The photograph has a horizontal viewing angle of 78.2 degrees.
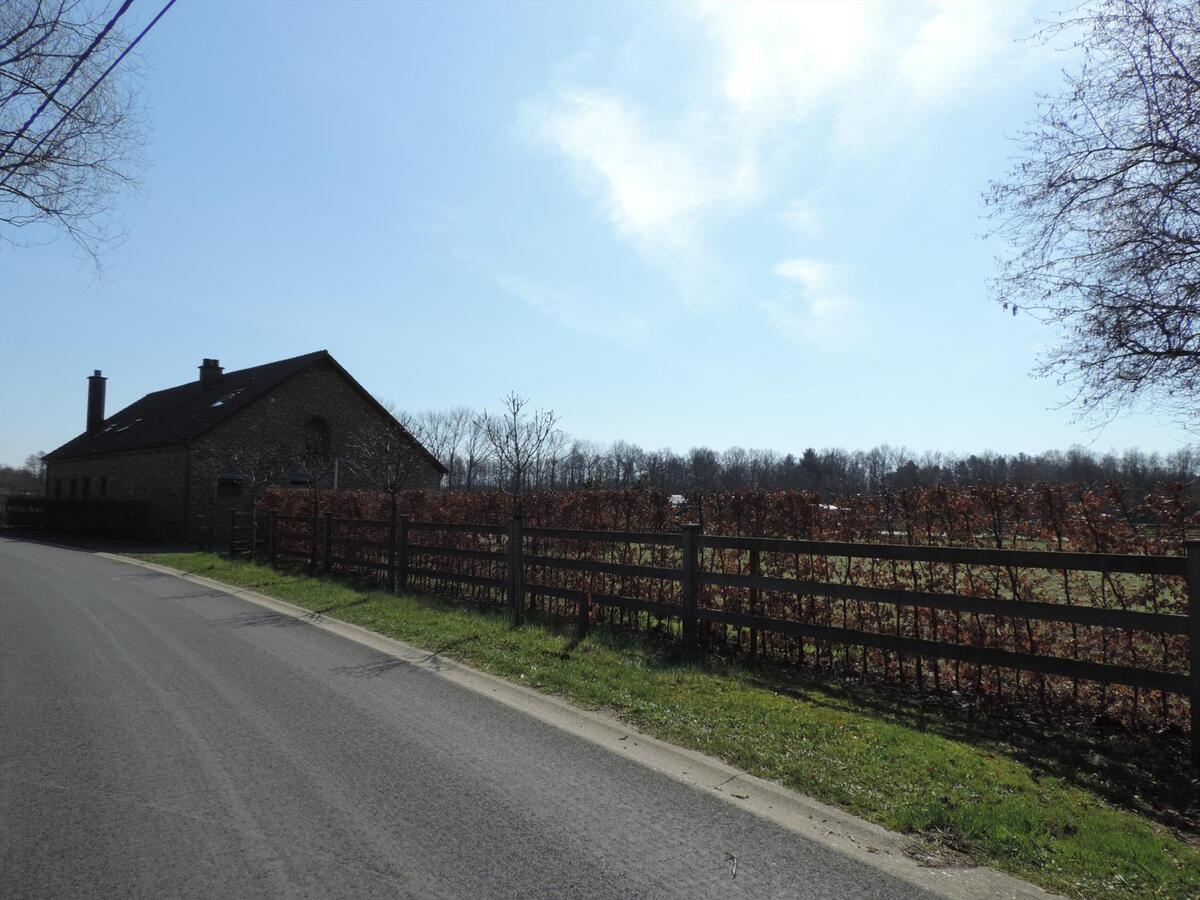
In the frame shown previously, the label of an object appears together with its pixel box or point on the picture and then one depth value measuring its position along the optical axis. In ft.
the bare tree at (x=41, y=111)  26.68
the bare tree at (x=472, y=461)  211.39
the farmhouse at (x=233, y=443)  97.66
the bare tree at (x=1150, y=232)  25.68
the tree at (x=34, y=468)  312.25
